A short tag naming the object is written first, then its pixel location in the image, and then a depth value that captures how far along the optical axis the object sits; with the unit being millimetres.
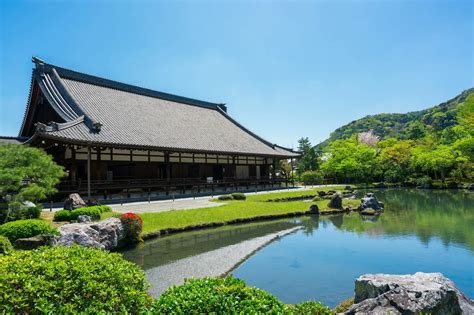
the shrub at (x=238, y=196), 26016
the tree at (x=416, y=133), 66438
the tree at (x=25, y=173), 11812
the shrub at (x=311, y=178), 50031
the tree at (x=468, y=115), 46444
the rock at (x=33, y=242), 9648
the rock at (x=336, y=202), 22645
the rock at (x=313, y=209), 21438
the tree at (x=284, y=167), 56956
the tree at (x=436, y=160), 43375
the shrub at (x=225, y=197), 25472
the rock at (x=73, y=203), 16281
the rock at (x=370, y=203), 22188
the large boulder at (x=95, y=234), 10516
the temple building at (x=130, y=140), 22828
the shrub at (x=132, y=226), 13031
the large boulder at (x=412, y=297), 4461
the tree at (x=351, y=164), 50688
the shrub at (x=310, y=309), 4857
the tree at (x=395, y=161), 49594
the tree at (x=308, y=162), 59653
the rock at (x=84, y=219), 13492
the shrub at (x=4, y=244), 8480
